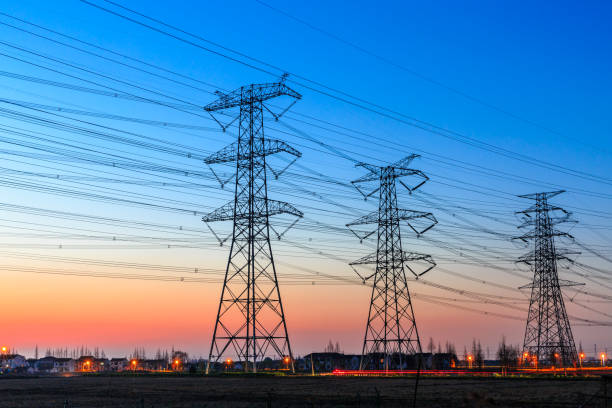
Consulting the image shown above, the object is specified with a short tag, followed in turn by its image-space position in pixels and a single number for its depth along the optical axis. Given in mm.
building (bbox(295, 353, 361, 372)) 180050
